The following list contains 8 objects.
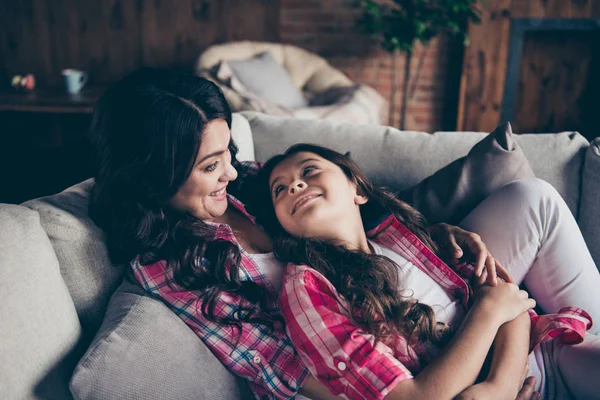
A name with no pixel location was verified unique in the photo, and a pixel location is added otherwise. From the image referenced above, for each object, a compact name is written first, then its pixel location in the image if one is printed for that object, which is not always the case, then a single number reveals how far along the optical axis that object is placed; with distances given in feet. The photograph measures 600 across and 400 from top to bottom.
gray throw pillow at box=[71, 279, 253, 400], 2.85
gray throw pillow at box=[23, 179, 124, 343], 3.35
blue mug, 11.04
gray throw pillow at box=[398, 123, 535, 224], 4.71
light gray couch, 2.76
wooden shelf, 10.01
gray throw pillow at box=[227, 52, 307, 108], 10.82
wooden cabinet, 10.30
